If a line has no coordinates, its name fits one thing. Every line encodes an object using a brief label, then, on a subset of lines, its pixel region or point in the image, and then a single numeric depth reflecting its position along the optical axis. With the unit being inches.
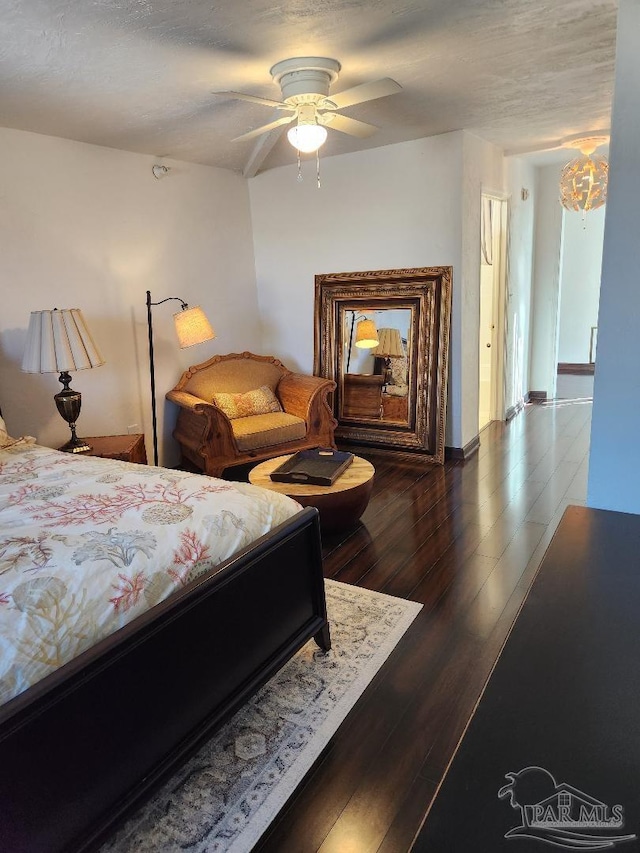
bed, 49.4
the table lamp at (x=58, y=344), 125.0
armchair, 159.6
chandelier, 193.2
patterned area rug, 61.1
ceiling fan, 104.0
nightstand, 134.3
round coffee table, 121.9
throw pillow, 178.1
